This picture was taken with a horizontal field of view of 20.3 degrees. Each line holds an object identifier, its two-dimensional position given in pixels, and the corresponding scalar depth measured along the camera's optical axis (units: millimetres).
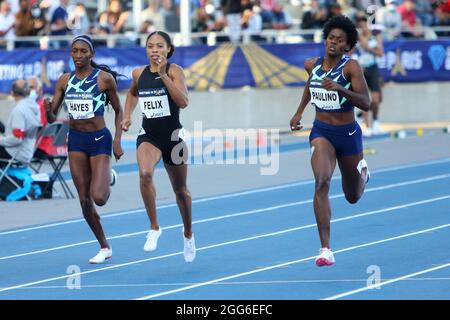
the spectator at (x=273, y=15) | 26525
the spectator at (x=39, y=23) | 25688
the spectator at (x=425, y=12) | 27453
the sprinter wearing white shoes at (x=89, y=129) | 10789
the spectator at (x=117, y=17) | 25922
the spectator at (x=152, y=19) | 25500
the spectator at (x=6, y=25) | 25438
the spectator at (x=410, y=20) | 26156
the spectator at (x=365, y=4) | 29094
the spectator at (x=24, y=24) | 25453
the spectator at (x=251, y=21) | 25906
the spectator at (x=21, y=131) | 15500
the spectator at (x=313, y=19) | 26234
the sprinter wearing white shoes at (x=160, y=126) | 10742
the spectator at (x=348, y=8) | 28606
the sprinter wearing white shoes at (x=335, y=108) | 10203
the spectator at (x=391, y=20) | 26234
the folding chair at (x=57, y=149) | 15891
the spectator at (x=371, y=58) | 22781
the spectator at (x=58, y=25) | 25453
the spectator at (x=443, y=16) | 26238
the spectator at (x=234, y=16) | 25578
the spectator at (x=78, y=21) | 25516
